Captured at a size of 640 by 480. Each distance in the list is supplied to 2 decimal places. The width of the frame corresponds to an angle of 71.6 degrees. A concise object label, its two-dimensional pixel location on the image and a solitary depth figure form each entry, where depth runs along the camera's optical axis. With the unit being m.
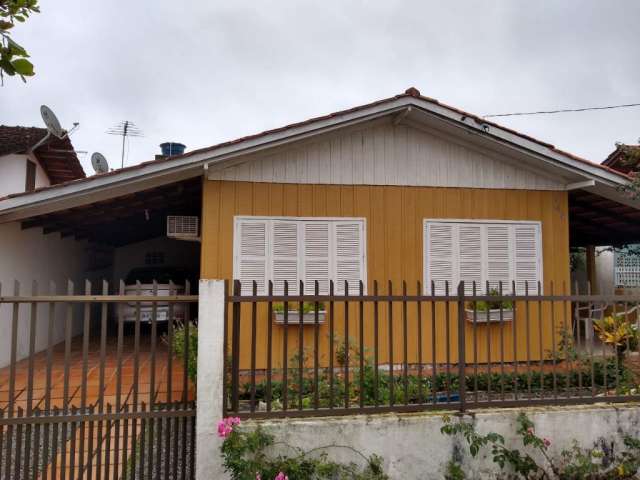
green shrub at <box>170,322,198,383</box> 4.73
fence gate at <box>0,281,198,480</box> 3.42
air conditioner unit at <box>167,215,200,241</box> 7.43
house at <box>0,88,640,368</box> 6.53
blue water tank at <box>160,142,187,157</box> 13.81
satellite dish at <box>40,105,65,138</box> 9.64
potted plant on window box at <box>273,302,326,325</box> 6.32
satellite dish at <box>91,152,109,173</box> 11.54
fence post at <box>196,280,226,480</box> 3.58
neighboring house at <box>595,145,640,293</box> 15.61
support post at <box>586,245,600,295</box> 12.84
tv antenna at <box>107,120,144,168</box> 20.16
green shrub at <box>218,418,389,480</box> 3.40
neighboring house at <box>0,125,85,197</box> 10.63
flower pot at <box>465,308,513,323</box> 6.68
